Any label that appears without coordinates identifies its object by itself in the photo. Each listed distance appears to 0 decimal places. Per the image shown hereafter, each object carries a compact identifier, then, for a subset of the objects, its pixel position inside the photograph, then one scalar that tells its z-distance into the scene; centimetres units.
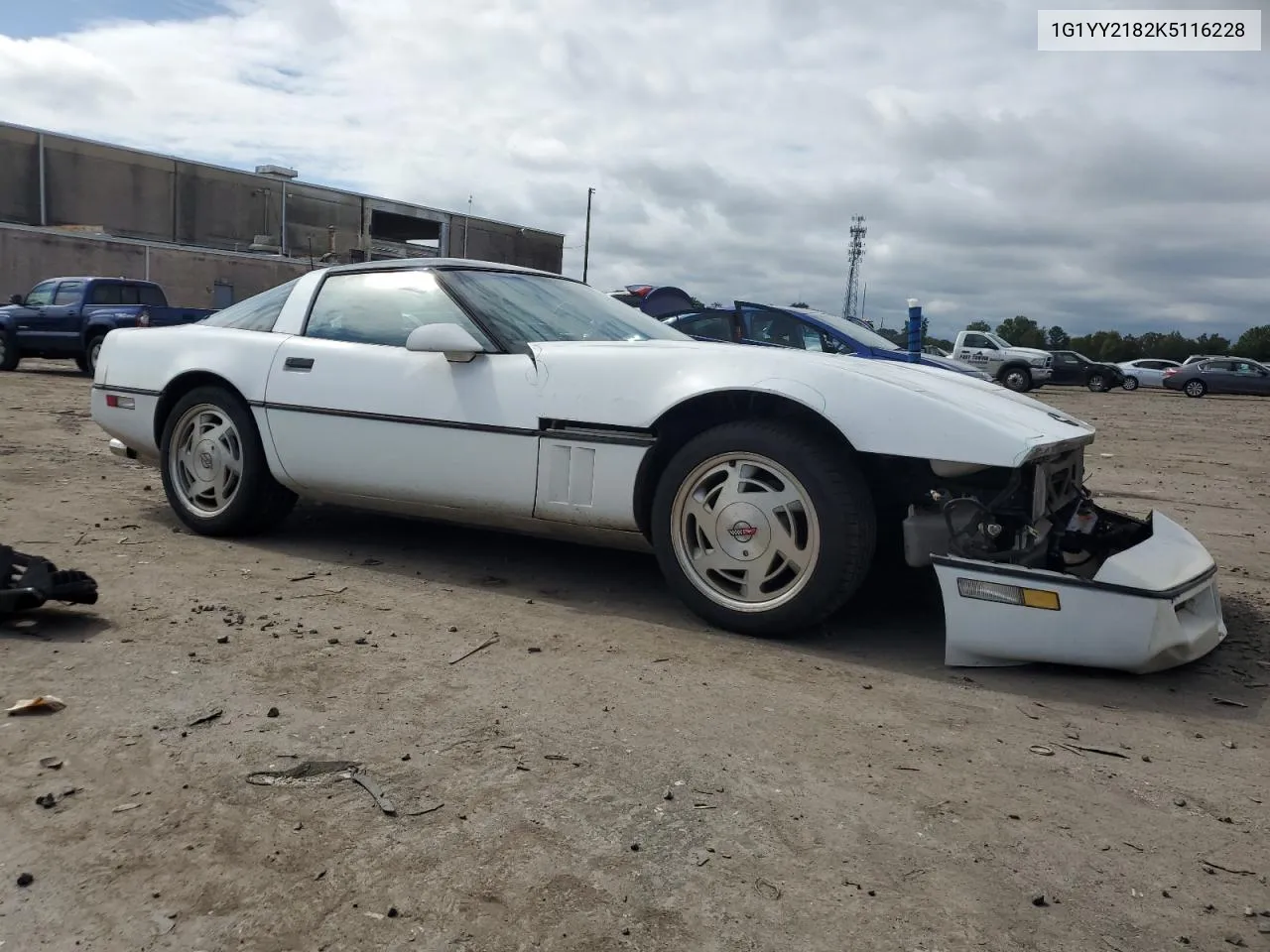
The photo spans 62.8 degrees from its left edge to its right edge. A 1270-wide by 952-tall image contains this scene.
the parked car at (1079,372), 3145
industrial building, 3108
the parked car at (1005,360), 2719
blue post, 629
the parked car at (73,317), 1562
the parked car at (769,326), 995
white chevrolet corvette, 313
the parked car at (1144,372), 3609
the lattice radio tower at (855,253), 7506
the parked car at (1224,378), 3219
